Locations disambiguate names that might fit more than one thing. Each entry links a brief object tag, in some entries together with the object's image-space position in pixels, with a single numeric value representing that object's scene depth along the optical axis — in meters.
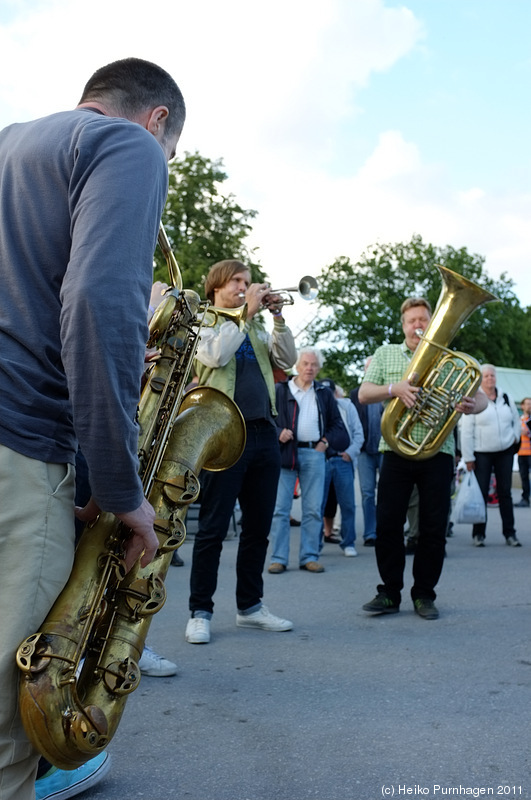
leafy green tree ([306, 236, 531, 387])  50.47
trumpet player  4.92
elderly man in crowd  7.99
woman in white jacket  9.81
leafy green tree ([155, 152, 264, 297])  30.62
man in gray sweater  1.76
